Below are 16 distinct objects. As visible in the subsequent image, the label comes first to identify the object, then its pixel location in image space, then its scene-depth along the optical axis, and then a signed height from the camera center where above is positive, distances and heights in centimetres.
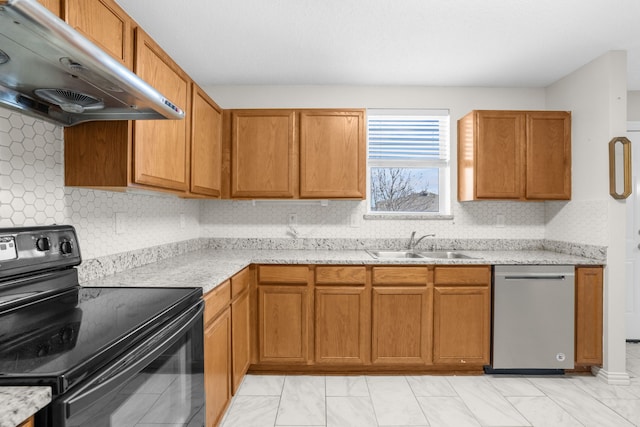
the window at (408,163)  332 +48
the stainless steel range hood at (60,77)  78 +42
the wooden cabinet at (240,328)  216 -79
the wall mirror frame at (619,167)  248 +35
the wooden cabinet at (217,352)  170 -77
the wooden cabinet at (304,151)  287 +52
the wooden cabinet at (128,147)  154 +30
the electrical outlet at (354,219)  324 -6
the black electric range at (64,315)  77 -35
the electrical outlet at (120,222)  199 -7
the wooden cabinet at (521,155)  289 +50
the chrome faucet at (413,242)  315 -27
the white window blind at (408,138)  333 +73
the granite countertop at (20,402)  60 -36
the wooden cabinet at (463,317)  259 -79
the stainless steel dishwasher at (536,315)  255 -76
